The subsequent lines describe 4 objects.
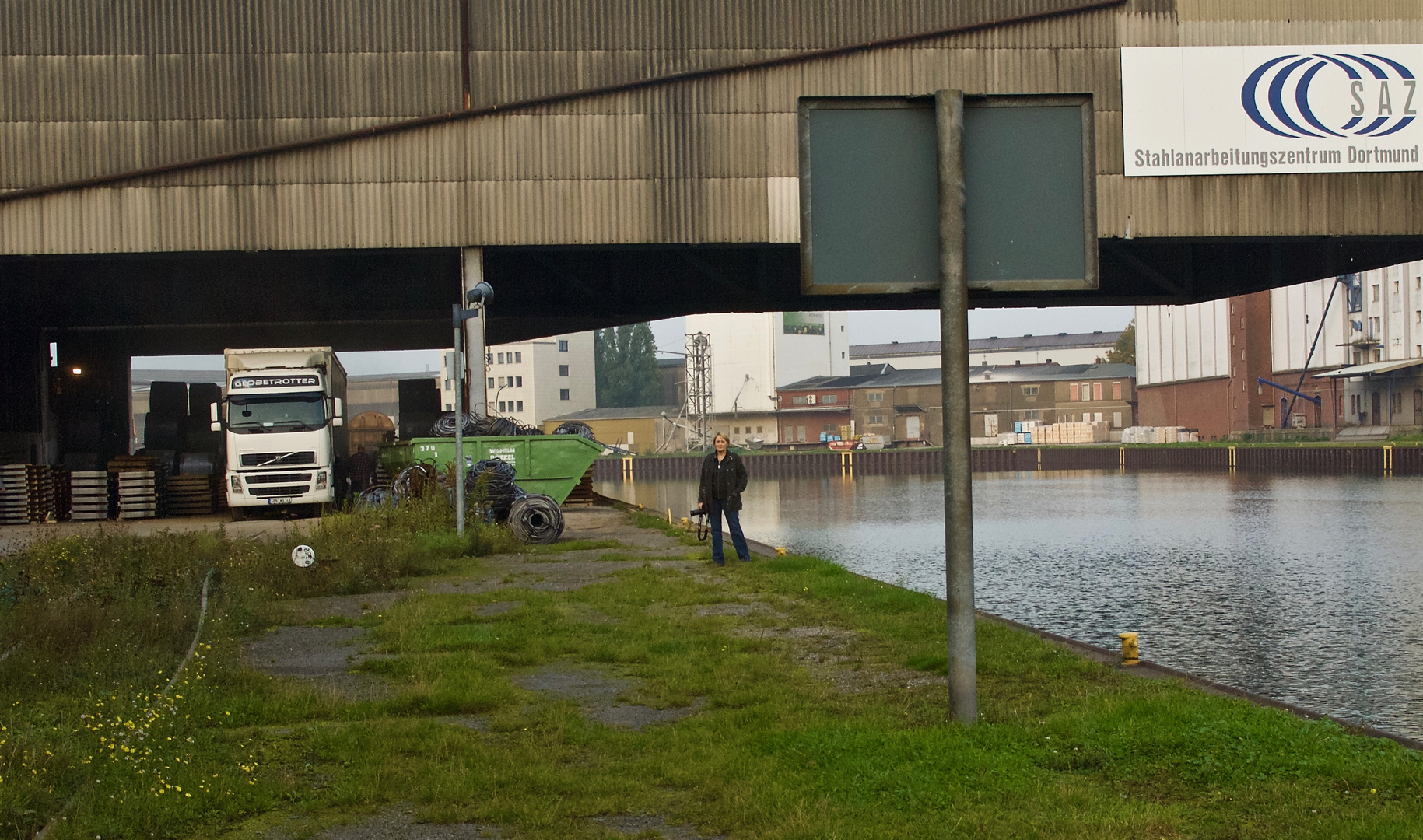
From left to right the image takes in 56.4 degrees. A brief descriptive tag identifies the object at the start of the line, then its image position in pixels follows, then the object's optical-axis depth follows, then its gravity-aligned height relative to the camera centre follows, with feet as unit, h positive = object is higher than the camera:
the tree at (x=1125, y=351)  466.29 +24.34
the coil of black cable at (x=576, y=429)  91.65 +0.24
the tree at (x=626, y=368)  562.66 +27.03
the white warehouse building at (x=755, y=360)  437.17 +22.53
